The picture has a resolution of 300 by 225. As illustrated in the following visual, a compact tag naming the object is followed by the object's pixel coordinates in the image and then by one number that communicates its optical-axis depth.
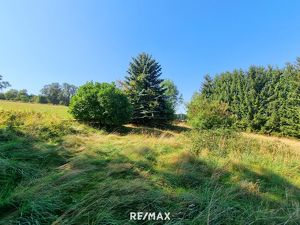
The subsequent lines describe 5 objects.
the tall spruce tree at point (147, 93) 16.47
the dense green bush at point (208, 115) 13.39
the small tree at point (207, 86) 22.33
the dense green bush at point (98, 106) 11.90
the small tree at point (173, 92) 36.53
